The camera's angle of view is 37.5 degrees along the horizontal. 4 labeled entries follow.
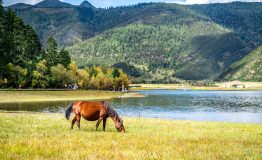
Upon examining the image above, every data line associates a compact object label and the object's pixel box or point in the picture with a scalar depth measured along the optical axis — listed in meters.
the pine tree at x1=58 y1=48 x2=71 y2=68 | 167.77
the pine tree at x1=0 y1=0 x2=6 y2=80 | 120.00
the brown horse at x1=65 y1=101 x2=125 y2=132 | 25.45
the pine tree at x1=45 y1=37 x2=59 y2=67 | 158.20
